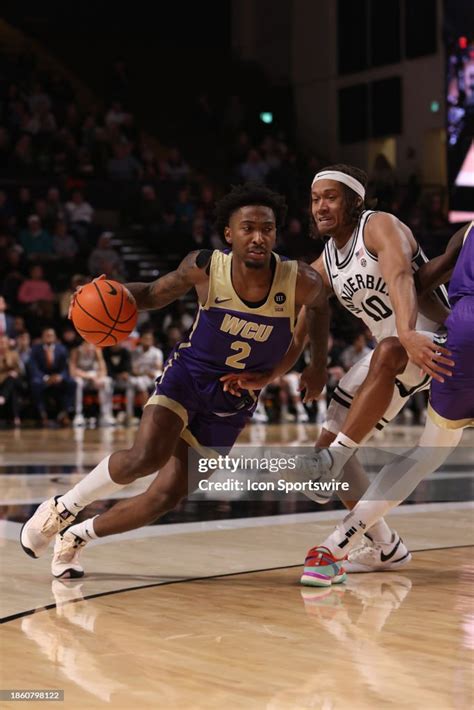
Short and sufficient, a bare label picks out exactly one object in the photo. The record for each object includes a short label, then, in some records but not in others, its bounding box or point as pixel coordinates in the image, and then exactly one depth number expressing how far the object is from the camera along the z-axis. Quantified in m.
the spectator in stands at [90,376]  13.55
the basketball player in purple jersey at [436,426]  4.37
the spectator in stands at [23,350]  13.27
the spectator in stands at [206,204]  16.95
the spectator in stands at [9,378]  13.03
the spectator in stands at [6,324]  13.09
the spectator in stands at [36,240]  14.78
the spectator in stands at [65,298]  13.84
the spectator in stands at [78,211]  15.59
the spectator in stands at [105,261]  14.34
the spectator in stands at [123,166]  17.30
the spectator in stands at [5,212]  14.76
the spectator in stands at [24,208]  15.47
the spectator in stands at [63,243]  14.91
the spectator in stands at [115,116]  18.30
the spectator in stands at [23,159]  16.56
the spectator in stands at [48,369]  13.26
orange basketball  4.53
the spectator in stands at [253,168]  18.67
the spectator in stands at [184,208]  16.89
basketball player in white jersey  4.43
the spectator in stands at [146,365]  13.74
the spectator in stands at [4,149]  16.62
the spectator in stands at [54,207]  15.32
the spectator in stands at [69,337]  13.74
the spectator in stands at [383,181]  18.78
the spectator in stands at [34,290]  13.82
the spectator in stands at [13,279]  13.84
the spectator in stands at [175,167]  18.00
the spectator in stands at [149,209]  16.78
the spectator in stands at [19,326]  13.27
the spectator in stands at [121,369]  13.83
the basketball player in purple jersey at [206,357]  4.53
